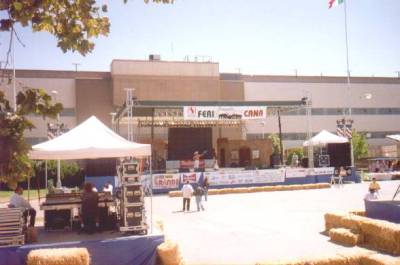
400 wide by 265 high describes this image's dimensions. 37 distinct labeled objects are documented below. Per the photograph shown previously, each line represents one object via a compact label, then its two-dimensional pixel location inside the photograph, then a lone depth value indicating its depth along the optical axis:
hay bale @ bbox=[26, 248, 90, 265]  9.28
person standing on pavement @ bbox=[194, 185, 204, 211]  21.20
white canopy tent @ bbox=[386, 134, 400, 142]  21.12
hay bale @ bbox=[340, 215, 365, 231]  12.91
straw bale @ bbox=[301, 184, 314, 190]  32.09
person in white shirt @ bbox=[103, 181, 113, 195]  22.77
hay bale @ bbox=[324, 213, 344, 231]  14.11
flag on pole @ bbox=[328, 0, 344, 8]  36.25
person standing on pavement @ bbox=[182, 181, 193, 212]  21.11
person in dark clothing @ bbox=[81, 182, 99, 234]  12.75
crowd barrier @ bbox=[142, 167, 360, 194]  30.95
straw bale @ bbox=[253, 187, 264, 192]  31.06
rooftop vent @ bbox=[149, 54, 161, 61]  53.65
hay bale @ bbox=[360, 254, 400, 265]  9.24
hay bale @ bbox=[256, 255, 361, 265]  9.65
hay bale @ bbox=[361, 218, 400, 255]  11.13
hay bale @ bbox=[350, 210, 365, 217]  15.26
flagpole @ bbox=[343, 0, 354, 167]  41.12
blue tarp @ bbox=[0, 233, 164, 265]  10.28
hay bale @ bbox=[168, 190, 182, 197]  28.36
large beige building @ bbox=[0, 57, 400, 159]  50.69
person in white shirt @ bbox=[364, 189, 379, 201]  15.67
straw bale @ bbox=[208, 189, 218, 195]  29.79
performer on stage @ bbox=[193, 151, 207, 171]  33.81
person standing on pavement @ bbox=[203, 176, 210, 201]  24.67
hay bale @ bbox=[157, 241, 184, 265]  10.22
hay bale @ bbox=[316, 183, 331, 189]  32.41
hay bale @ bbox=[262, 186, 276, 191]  31.39
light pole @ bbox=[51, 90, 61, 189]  26.80
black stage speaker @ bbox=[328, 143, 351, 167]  38.97
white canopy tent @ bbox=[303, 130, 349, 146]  35.50
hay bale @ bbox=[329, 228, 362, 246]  12.49
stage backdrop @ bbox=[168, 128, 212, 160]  44.67
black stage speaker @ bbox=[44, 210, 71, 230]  13.70
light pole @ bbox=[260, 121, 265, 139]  57.66
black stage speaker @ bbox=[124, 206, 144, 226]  11.41
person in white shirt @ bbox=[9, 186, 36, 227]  13.38
